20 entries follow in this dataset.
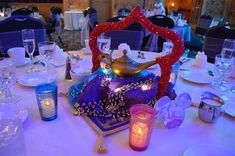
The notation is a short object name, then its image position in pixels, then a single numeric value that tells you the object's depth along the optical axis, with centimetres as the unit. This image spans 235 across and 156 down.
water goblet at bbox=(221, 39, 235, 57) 129
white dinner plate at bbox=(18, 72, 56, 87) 109
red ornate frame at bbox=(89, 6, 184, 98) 91
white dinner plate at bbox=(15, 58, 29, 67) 134
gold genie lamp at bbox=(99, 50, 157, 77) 91
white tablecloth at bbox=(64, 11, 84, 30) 676
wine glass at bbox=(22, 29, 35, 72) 130
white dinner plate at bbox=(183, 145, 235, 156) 66
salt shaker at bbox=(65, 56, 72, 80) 116
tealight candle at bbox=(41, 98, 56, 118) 80
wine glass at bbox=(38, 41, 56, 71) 129
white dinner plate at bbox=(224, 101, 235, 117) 90
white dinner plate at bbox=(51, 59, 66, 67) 138
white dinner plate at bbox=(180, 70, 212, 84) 121
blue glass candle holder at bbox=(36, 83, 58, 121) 80
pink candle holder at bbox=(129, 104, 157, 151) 67
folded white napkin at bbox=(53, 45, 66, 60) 145
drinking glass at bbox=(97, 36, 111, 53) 138
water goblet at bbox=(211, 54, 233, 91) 118
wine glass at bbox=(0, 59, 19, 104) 94
